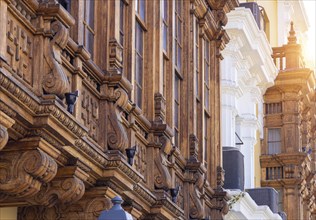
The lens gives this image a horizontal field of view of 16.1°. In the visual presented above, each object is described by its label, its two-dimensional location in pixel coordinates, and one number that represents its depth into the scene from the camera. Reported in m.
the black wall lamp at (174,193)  16.69
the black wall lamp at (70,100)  11.71
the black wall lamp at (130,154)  13.99
